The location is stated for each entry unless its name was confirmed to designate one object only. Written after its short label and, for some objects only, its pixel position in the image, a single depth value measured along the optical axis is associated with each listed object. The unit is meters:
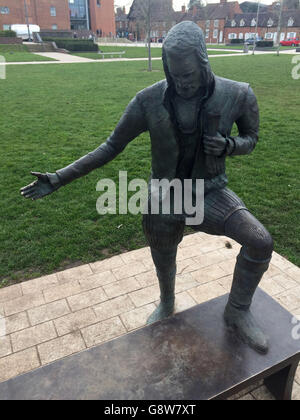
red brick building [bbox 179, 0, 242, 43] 62.59
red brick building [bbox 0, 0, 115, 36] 53.59
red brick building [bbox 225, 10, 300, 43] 57.72
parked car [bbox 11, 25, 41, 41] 51.91
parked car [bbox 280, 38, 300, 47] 46.76
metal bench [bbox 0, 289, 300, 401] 2.37
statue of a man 2.10
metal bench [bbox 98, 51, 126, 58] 33.39
